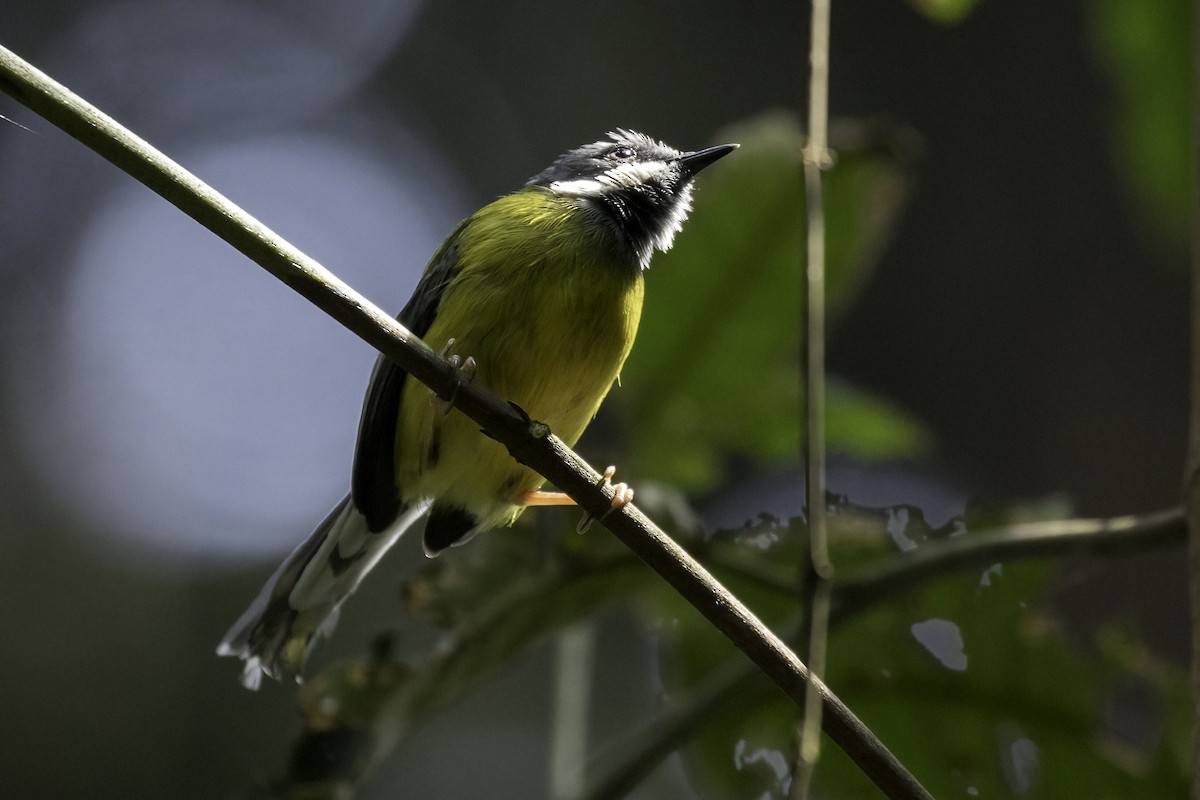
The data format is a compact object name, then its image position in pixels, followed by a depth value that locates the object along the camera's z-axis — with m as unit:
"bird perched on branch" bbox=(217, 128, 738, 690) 5.00
